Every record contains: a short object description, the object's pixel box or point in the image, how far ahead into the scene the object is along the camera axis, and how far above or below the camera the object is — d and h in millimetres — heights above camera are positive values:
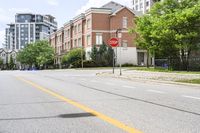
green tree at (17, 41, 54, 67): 60379 +2990
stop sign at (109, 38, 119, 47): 21837 +2077
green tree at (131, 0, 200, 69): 20926 +3323
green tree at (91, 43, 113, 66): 41222 +1668
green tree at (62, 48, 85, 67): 44100 +1640
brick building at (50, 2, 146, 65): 43813 +6799
